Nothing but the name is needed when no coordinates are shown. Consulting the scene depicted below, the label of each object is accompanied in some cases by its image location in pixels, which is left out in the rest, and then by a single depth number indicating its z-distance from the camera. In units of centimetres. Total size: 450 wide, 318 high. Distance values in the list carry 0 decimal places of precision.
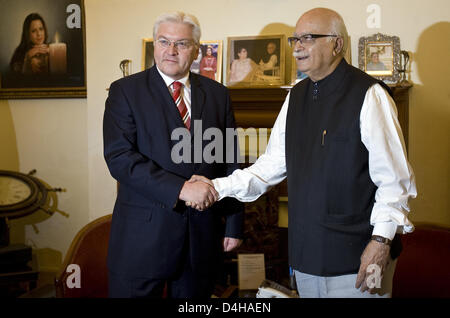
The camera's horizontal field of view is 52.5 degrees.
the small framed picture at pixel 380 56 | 311
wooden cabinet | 312
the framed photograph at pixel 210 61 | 341
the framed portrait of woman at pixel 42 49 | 431
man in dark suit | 195
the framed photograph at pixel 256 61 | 330
